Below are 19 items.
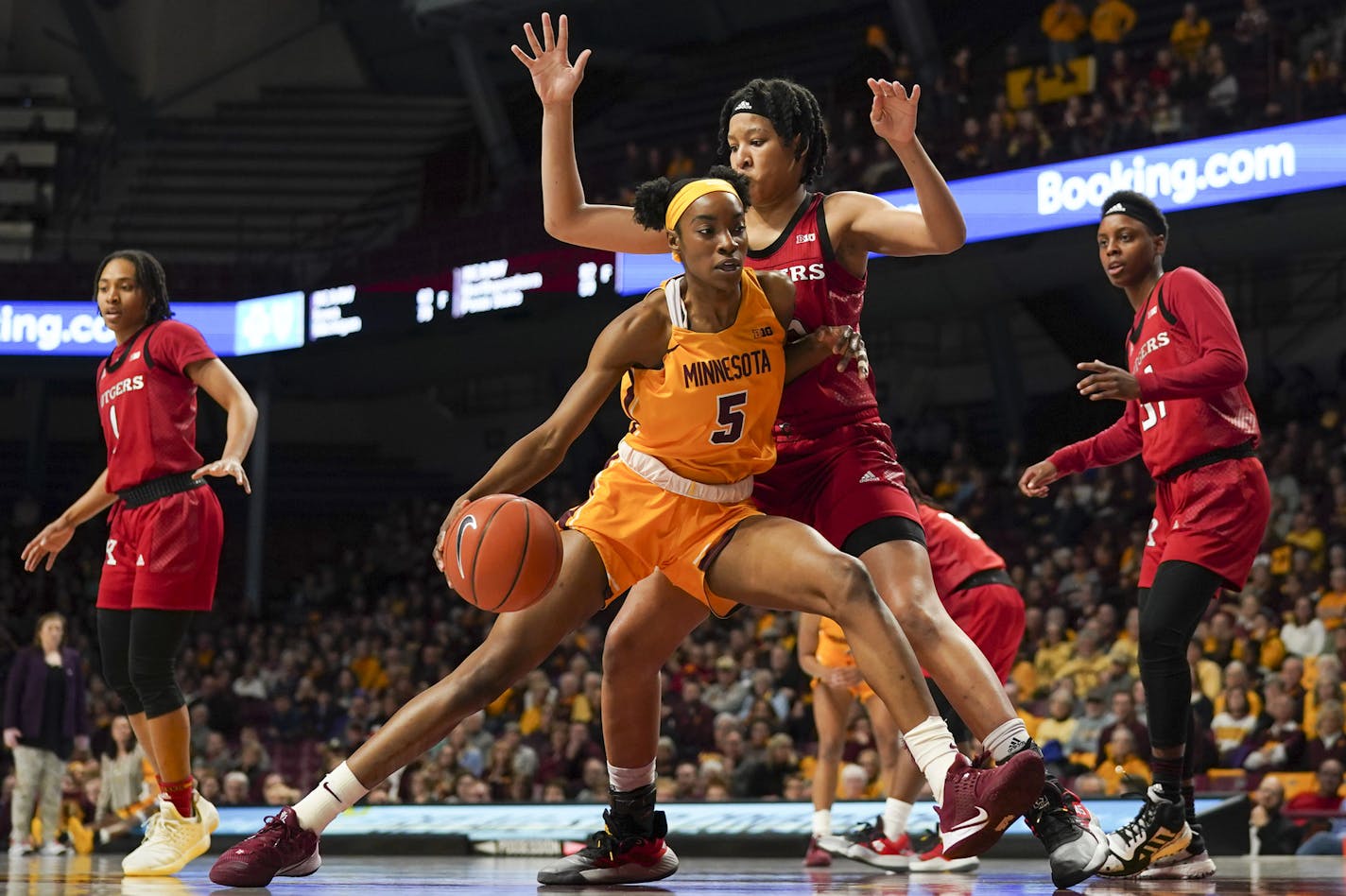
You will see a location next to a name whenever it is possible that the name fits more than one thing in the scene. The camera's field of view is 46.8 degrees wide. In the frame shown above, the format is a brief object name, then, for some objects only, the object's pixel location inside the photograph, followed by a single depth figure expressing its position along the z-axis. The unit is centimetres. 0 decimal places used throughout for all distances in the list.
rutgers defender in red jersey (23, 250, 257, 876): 576
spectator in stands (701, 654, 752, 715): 1338
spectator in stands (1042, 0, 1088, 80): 1775
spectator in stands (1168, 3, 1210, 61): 1614
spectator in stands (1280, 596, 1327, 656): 1125
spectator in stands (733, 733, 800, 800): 1189
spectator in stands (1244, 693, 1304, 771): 1020
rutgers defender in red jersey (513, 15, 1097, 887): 442
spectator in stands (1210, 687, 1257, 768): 1054
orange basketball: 411
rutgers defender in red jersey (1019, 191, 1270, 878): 506
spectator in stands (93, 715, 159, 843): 1271
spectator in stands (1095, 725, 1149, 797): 1041
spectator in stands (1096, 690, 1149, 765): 1076
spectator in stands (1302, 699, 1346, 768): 996
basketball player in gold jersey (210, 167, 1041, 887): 425
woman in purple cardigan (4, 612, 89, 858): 1145
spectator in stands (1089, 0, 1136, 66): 1723
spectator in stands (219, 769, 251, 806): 1291
